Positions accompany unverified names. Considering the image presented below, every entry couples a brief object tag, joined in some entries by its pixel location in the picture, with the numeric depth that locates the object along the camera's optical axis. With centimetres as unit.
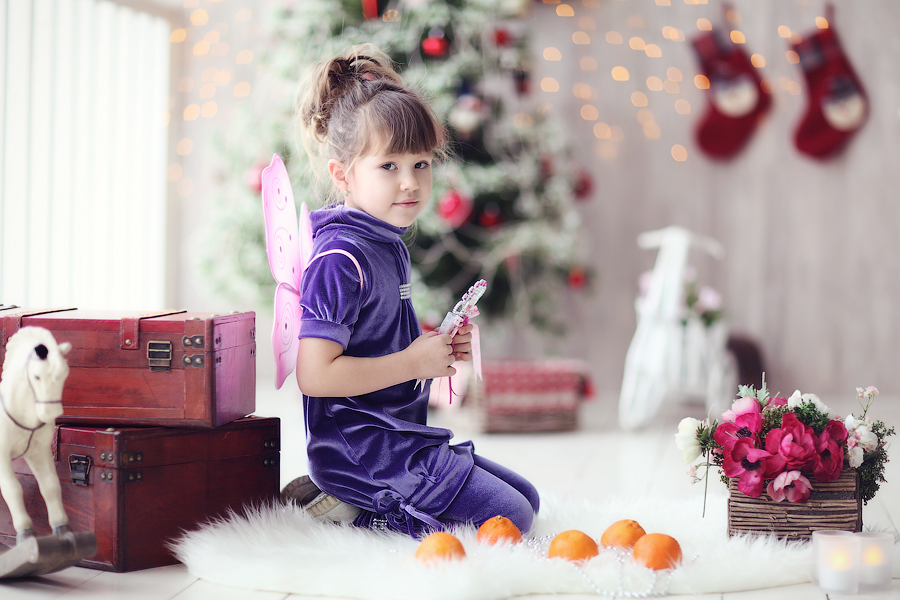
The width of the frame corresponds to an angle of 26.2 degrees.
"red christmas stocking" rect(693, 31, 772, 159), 486
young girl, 277
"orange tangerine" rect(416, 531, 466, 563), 263
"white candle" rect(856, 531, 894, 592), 263
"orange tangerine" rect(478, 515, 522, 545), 271
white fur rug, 261
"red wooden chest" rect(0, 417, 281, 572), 269
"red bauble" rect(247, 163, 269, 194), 414
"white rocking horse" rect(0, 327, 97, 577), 258
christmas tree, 404
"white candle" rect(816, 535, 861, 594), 261
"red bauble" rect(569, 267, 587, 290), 448
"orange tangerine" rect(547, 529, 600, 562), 268
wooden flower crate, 273
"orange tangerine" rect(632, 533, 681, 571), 265
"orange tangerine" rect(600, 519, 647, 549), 272
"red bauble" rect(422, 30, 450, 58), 396
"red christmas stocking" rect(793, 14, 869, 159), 474
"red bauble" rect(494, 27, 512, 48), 424
